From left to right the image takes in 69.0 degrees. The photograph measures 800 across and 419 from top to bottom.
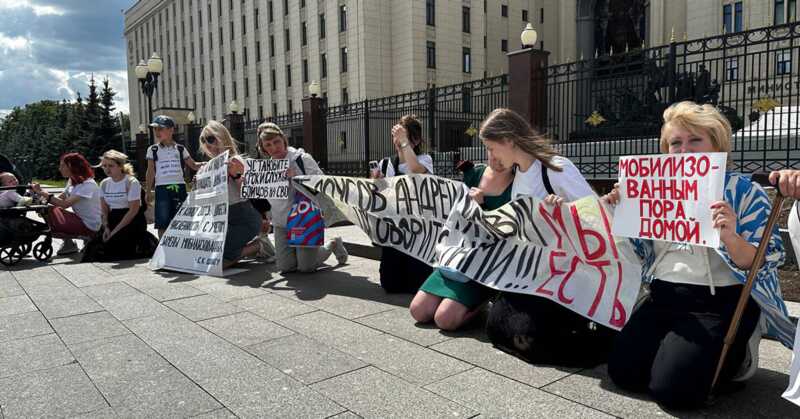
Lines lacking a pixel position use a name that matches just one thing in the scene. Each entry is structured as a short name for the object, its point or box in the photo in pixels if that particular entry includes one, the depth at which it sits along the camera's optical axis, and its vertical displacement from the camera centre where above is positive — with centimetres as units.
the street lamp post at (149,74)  1855 +306
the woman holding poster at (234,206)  737 -55
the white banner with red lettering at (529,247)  376 -67
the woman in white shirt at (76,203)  867 -54
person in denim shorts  853 -6
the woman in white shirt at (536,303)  380 -100
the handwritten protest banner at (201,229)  720 -84
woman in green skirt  451 -106
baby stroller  805 -91
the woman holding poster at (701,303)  296 -81
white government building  3822 +915
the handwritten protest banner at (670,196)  295 -22
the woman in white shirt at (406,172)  578 -13
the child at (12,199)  828 -45
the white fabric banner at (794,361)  264 -96
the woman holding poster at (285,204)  693 -50
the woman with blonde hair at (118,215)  841 -71
